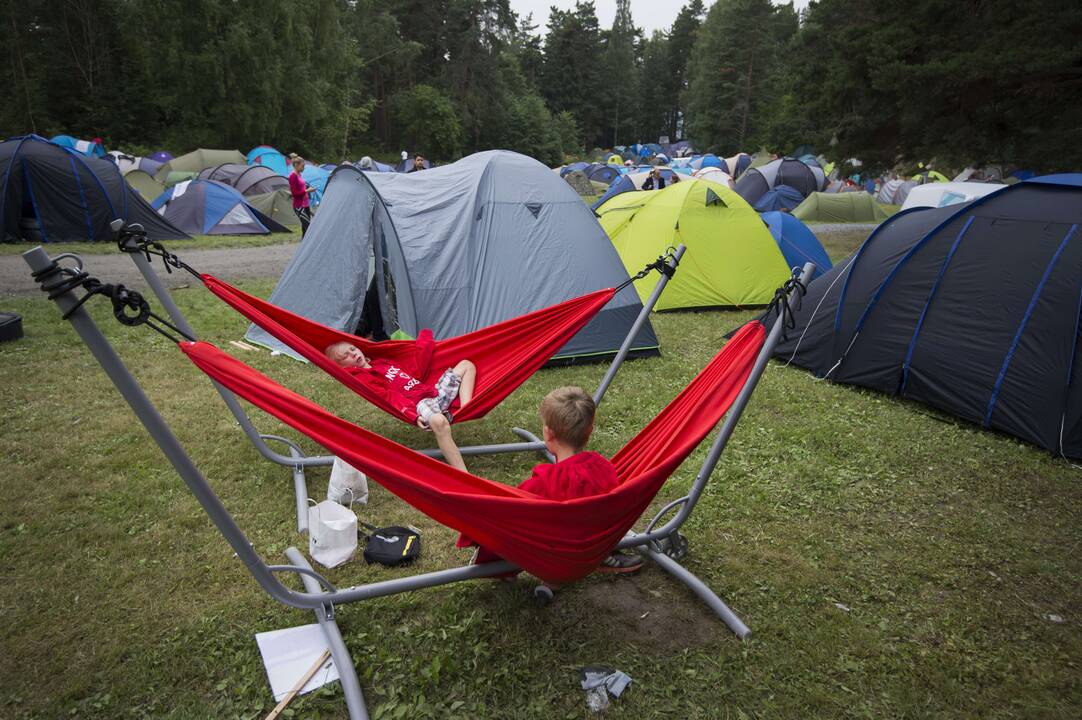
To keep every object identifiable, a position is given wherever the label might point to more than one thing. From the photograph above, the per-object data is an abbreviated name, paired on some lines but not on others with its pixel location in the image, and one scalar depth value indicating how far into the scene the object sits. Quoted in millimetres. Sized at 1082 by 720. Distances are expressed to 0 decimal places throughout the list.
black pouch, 2875
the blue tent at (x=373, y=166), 20403
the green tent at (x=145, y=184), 15398
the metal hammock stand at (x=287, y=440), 2719
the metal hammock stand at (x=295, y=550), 1631
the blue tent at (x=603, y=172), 27156
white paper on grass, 2195
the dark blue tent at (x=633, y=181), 18712
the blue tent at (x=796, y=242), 8438
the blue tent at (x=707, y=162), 28906
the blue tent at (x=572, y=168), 25675
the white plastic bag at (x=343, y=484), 3322
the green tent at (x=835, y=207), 16688
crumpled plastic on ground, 2156
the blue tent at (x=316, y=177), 17141
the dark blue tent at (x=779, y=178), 18791
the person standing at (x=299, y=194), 9328
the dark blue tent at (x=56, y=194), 10102
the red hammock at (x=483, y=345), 3406
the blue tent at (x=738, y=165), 26969
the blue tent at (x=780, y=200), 17245
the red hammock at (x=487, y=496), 2006
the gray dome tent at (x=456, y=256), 5402
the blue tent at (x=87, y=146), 20016
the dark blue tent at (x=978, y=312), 4094
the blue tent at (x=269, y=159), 20516
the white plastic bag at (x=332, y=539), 2857
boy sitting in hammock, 2273
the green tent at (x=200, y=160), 20422
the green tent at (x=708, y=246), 7574
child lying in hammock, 3529
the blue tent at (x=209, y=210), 12578
